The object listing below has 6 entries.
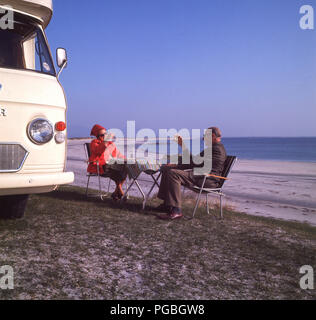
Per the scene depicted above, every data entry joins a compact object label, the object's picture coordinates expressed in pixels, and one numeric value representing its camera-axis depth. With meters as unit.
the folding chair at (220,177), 5.36
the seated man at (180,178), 5.22
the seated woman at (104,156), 6.77
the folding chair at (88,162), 6.68
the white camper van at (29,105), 3.37
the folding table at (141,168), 5.75
